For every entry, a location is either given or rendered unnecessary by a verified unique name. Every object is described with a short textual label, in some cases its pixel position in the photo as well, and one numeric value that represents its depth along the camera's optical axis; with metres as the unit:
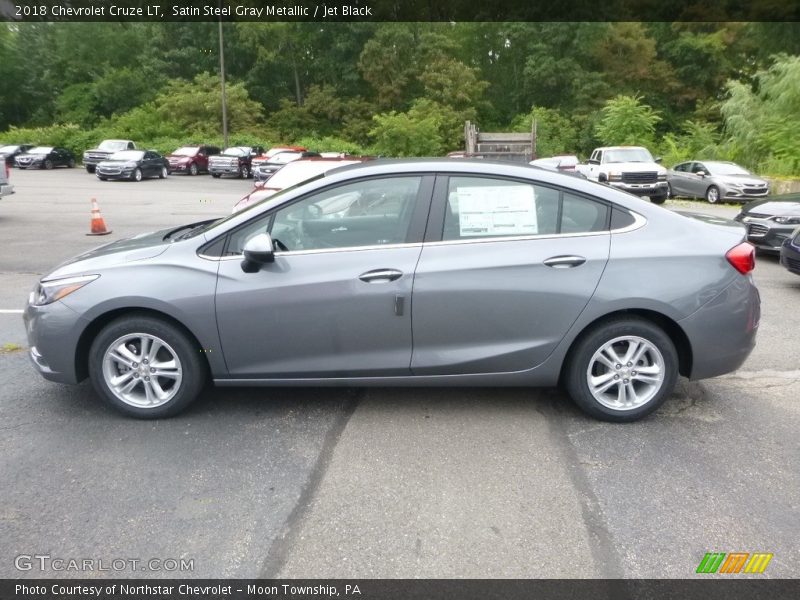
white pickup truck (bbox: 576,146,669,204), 21.95
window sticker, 4.36
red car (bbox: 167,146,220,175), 38.34
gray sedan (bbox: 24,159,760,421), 4.23
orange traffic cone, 13.30
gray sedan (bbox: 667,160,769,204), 20.89
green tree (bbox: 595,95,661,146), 40.19
